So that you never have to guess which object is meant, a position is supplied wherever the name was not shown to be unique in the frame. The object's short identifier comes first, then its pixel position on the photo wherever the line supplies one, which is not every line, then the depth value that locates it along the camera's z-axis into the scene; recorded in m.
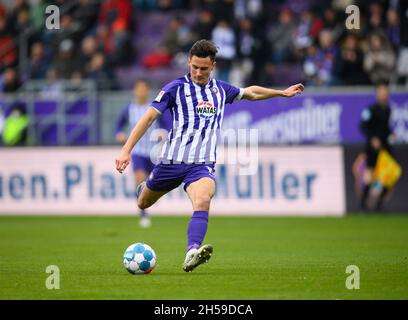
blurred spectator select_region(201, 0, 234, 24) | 23.61
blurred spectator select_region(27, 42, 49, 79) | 24.91
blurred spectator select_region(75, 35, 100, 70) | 24.52
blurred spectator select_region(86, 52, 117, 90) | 23.53
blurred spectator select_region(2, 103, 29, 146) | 22.50
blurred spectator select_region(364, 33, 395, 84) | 21.55
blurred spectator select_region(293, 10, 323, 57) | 23.11
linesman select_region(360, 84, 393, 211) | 19.67
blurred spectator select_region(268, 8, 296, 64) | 23.89
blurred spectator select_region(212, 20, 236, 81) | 22.77
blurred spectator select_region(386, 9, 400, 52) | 22.00
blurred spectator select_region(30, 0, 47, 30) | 26.16
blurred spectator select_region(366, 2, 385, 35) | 22.23
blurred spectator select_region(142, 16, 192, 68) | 24.08
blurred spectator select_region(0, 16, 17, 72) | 26.00
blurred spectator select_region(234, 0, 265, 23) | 23.89
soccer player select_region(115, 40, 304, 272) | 9.96
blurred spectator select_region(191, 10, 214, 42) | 23.33
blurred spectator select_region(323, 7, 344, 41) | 23.03
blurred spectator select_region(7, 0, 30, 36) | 26.02
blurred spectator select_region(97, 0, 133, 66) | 24.80
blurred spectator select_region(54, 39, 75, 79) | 24.27
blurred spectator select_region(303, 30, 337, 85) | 22.48
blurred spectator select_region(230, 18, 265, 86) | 23.05
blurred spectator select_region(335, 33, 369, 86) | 22.17
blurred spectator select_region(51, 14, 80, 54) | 25.75
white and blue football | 9.90
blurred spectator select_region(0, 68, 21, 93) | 24.09
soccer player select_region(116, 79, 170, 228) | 17.84
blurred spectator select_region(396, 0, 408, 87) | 21.94
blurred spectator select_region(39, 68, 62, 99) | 23.25
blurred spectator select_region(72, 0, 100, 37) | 26.31
